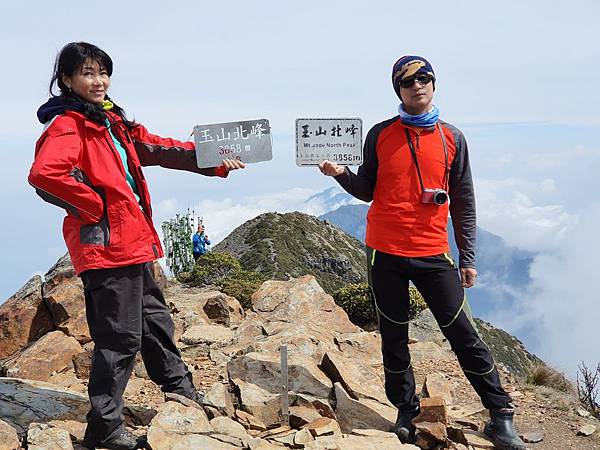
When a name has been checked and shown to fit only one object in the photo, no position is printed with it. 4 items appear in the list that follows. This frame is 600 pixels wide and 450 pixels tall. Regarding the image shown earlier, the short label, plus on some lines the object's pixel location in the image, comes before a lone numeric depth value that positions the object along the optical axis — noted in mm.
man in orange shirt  5031
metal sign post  5664
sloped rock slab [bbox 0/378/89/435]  5500
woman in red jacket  4496
